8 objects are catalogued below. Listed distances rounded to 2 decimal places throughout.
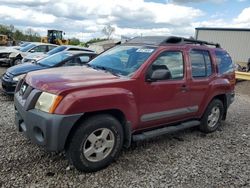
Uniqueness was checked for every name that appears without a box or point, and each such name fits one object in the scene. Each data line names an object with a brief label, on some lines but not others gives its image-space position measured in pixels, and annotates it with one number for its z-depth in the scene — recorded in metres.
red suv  2.56
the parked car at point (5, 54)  11.55
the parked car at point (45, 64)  5.46
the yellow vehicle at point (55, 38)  26.44
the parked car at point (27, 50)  11.32
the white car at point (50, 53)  9.28
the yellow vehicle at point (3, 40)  29.52
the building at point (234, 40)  20.28
